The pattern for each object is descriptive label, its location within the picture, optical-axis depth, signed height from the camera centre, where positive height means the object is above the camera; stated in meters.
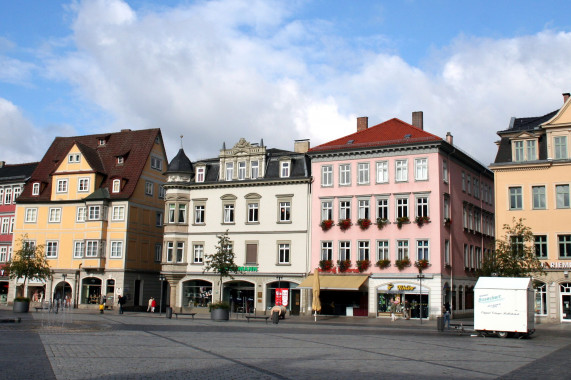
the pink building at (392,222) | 50.59 +5.38
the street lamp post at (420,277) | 46.47 +0.96
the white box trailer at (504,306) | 31.97 -0.70
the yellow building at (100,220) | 64.56 +6.44
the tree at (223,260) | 52.12 +2.08
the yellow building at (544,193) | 46.25 +7.29
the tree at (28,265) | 59.16 +1.54
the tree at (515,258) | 42.44 +2.24
